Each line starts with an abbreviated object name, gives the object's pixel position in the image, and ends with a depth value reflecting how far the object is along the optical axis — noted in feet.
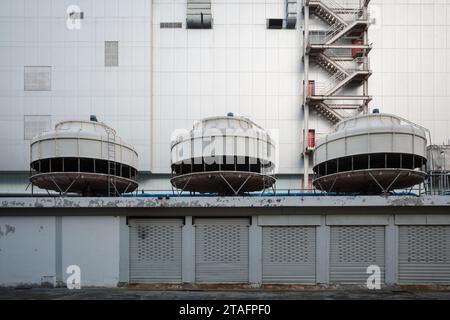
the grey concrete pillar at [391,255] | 49.55
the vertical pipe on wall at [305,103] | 87.20
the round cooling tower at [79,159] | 52.31
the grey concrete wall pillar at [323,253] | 49.75
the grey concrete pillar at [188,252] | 50.26
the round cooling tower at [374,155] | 49.88
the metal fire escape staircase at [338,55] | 86.84
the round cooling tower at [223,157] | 52.21
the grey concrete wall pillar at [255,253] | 49.93
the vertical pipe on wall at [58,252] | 50.06
